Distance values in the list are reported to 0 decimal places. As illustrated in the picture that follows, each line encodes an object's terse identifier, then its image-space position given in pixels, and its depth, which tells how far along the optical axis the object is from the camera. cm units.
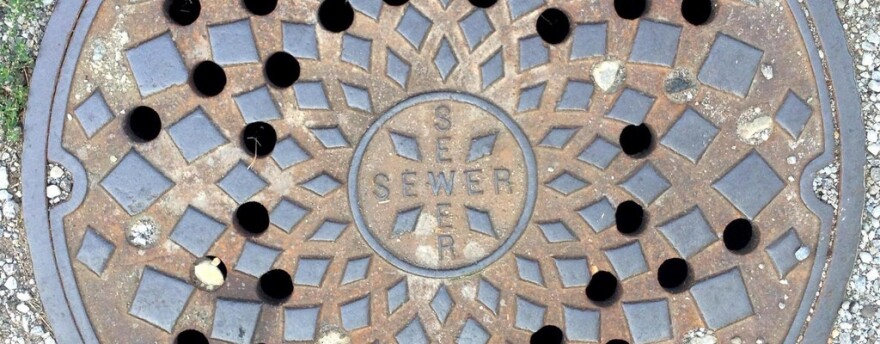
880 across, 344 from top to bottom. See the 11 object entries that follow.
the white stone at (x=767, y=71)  87
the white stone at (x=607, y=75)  86
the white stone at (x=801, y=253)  88
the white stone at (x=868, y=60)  90
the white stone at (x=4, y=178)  89
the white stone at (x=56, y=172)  87
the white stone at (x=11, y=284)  89
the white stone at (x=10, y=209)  89
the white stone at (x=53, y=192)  87
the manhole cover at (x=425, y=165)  86
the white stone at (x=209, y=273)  86
